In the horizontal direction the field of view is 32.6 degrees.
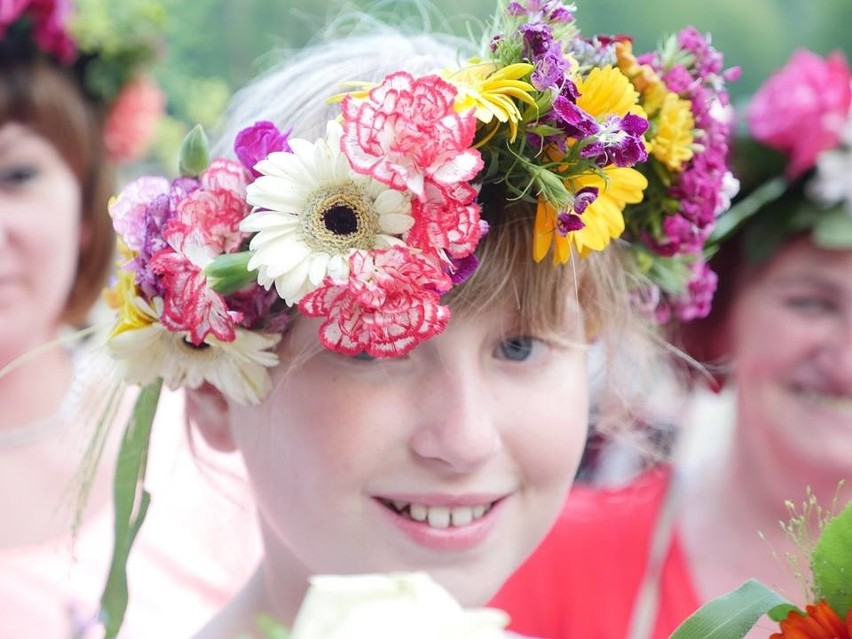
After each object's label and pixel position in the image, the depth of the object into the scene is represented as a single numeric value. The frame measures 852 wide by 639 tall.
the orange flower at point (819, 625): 0.42
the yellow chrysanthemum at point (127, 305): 0.53
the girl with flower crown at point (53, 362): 0.82
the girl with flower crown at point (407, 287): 0.47
